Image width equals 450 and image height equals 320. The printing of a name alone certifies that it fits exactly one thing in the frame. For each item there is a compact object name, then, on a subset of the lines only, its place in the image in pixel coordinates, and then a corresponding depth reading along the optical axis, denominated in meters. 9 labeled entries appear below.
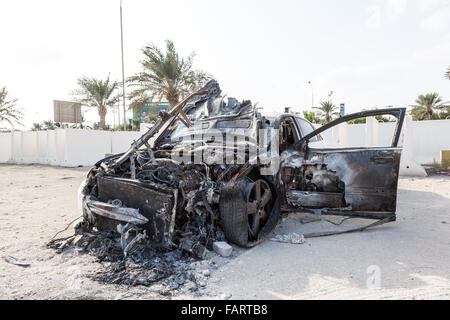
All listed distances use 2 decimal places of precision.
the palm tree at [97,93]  20.89
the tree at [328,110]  30.06
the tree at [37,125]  46.22
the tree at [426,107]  26.47
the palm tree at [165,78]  15.60
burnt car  3.36
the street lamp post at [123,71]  20.91
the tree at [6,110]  24.89
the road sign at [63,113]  26.79
